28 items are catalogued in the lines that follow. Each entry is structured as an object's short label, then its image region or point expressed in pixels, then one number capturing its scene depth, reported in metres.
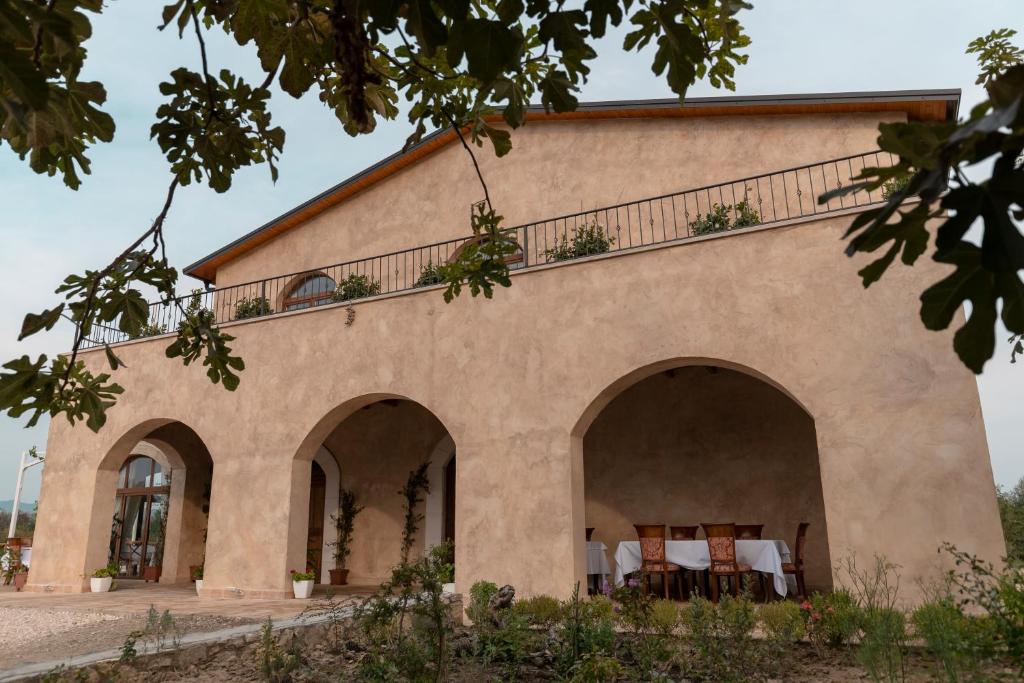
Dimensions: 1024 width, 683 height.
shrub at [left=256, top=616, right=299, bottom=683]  4.28
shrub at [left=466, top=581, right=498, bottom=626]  6.12
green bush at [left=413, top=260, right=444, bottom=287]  10.30
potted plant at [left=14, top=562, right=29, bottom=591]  11.77
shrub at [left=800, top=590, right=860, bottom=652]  5.44
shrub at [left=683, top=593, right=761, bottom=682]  4.54
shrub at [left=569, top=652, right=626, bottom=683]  4.11
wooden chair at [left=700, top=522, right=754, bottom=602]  8.00
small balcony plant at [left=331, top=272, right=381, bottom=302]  10.97
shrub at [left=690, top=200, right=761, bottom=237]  8.00
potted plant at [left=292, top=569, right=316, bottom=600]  9.40
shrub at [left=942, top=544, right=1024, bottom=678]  3.97
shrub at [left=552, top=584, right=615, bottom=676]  4.72
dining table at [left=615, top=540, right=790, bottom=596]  7.92
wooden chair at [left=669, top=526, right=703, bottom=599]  9.09
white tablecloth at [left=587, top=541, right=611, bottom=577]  9.34
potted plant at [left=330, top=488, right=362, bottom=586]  11.94
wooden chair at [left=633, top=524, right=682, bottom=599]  8.35
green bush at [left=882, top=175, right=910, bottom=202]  7.70
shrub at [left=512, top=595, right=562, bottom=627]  6.40
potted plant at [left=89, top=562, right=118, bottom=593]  11.00
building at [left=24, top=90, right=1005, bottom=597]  6.71
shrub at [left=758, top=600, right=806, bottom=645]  5.26
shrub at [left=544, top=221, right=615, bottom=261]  8.99
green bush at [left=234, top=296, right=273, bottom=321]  11.89
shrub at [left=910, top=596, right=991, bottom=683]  3.64
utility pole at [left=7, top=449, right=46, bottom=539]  17.88
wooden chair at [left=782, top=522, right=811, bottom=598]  8.27
